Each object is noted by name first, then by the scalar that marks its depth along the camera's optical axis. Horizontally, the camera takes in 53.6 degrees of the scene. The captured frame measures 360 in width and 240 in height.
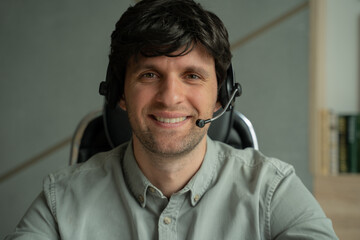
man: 0.87
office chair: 1.07
